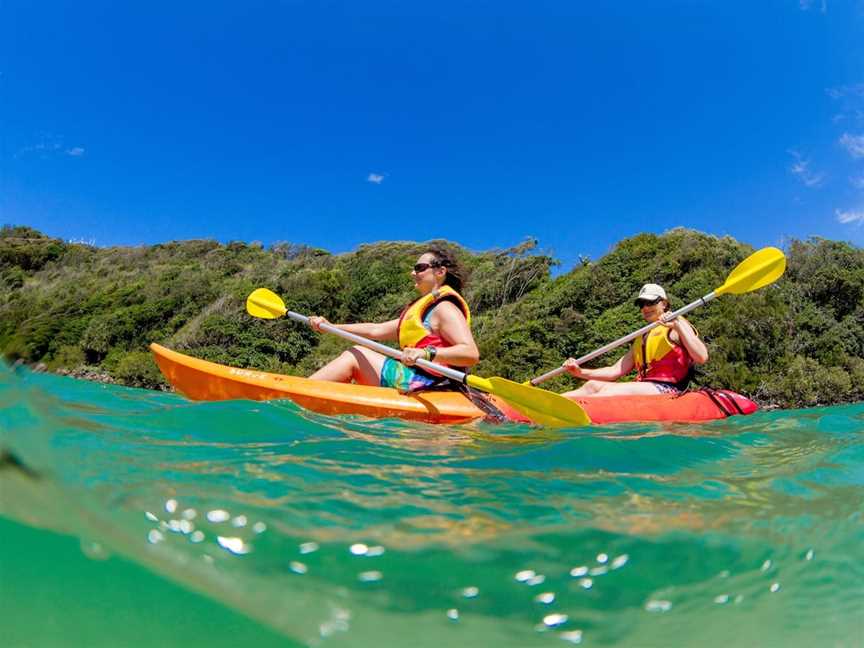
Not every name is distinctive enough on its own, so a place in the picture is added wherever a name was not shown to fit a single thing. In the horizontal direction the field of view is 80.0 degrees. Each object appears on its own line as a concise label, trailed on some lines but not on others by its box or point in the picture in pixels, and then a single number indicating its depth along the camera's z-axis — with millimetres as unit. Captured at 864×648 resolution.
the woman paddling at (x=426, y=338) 3361
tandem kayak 3197
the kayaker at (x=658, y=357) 4129
